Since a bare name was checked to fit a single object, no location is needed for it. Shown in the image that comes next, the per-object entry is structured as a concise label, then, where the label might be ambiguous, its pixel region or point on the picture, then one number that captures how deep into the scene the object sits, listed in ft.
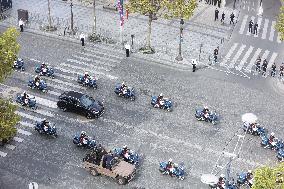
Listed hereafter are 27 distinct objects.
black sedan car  130.31
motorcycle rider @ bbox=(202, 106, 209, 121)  131.23
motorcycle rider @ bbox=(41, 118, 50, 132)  122.42
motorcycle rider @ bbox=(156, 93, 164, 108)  135.54
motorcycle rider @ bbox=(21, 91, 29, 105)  133.90
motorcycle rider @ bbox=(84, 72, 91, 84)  144.46
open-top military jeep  108.68
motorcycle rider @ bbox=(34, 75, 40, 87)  141.28
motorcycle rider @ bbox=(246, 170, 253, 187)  108.47
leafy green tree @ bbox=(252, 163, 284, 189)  76.28
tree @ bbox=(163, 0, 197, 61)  156.56
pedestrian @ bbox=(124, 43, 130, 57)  162.48
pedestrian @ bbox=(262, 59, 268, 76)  156.35
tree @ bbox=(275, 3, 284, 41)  148.05
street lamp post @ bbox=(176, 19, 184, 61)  162.52
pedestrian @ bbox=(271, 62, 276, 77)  155.74
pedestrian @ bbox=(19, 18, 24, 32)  176.45
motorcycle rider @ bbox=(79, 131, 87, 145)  118.01
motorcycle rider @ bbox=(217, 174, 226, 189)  105.70
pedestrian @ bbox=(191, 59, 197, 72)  156.22
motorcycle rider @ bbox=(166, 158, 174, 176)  111.45
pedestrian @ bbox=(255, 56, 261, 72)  157.89
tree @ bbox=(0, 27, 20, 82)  96.58
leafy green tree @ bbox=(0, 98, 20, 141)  105.81
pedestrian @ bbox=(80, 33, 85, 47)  168.19
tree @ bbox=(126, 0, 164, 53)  157.69
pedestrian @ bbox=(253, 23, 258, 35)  183.62
